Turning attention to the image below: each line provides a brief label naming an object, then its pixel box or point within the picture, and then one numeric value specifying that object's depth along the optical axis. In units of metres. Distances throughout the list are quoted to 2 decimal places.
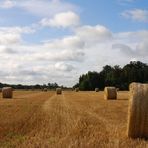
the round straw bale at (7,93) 29.96
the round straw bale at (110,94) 26.06
